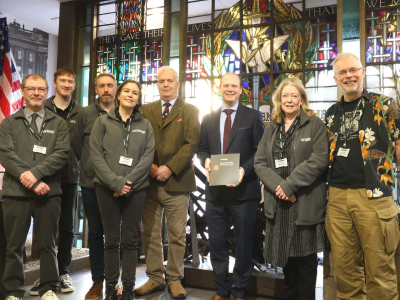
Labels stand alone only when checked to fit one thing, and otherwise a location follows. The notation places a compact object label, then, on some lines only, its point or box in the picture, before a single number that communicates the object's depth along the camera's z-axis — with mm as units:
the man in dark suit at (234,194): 2768
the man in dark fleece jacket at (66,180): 3252
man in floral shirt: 2180
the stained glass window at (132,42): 5578
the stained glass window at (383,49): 4371
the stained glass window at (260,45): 4762
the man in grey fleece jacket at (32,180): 2695
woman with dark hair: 2719
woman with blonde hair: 2350
